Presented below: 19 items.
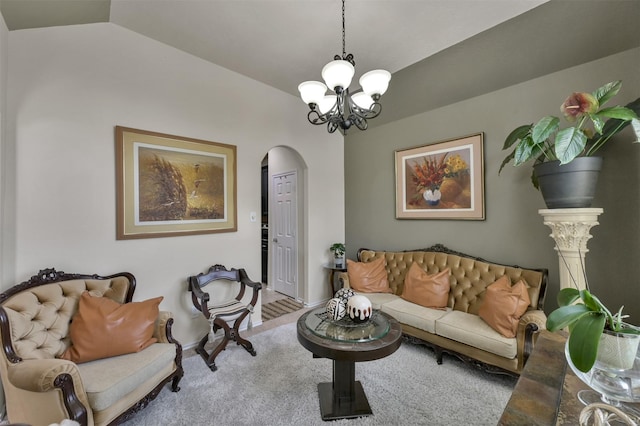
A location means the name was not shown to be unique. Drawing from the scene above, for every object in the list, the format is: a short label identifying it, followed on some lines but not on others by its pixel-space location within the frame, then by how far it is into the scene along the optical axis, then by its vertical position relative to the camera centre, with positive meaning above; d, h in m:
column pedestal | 1.98 -0.19
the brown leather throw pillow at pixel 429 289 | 2.86 -0.84
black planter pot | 1.93 +0.24
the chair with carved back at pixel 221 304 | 2.58 -0.97
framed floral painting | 3.06 +0.43
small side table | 4.06 -0.88
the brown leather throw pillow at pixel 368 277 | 3.40 -0.82
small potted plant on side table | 4.24 -0.62
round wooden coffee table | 1.71 -0.88
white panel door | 4.40 -0.36
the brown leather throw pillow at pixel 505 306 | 2.21 -0.82
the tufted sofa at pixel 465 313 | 2.14 -1.03
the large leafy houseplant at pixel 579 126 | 1.63 +0.59
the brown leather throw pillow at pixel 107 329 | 1.80 -0.81
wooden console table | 0.75 -0.60
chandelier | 1.86 +0.96
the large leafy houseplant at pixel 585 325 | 0.71 -0.34
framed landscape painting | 2.50 +0.34
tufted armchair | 1.41 -0.91
